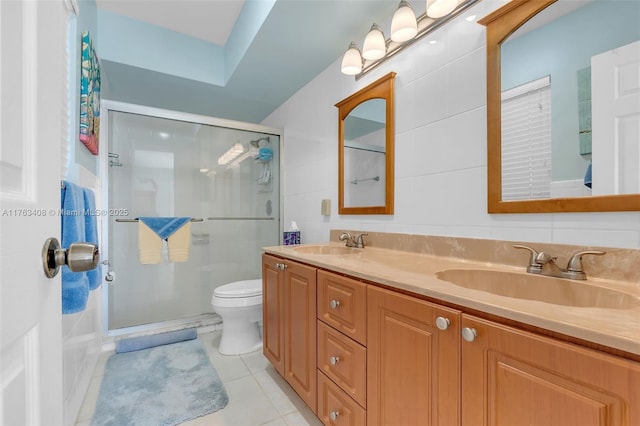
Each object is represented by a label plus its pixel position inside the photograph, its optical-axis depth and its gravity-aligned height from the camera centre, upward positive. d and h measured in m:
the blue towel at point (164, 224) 2.13 -0.08
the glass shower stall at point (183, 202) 2.18 +0.11
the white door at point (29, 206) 0.33 +0.01
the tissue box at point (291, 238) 2.19 -0.20
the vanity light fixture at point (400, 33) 1.18 +0.86
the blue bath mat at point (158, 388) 1.33 -0.95
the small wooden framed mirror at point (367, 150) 1.52 +0.38
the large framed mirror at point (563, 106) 0.80 +0.34
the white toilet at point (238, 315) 1.89 -0.70
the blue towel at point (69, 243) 1.00 -0.11
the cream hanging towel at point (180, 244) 2.19 -0.24
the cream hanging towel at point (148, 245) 2.09 -0.24
